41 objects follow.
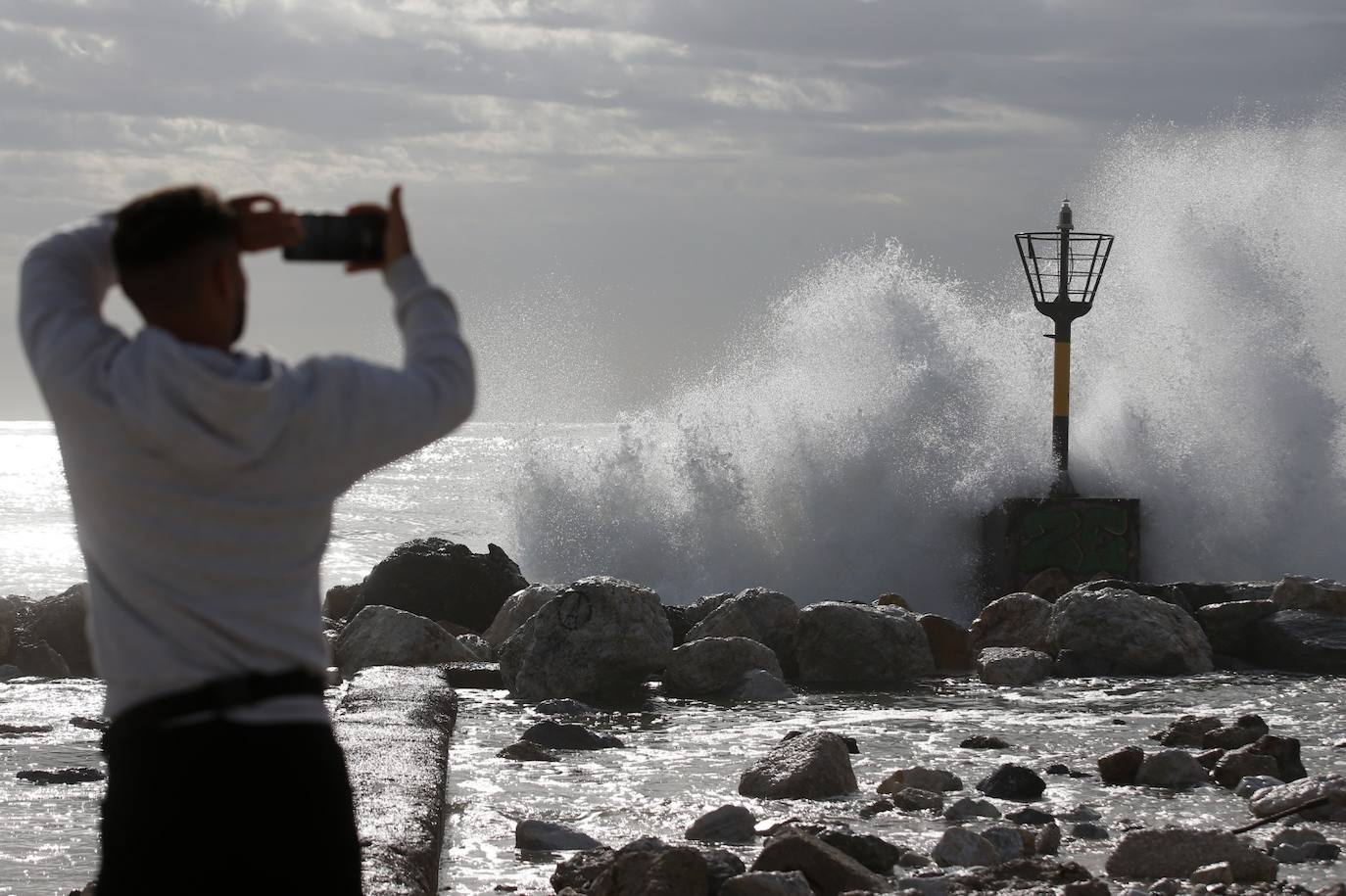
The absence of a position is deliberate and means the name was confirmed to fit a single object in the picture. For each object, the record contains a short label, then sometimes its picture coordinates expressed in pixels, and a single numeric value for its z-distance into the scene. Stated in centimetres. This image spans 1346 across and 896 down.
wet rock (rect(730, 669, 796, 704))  1800
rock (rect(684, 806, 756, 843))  1073
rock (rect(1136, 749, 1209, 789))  1275
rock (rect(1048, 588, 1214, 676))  2016
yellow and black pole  3278
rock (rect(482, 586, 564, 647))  2184
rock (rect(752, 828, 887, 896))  926
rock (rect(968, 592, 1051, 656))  2159
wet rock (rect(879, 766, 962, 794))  1251
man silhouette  403
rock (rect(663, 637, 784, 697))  1827
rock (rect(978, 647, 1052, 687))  1948
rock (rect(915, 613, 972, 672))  2059
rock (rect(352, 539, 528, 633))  2587
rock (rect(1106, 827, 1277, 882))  970
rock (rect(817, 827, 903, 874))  989
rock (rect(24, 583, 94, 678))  2130
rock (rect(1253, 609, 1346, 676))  2056
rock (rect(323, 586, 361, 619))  2884
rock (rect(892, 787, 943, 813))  1187
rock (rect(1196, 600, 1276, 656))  2172
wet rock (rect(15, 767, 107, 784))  1280
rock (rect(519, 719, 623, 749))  1477
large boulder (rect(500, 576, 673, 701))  1800
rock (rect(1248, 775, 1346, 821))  1116
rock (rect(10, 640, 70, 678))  2025
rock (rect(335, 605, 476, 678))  1977
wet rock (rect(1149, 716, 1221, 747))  1471
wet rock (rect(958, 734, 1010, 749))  1476
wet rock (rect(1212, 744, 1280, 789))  1275
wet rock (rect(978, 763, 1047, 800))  1230
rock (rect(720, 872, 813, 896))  880
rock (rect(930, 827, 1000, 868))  1012
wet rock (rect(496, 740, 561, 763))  1403
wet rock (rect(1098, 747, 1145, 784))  1293
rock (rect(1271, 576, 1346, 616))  2237
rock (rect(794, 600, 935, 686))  1966
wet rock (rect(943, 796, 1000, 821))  1151
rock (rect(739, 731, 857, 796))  1234
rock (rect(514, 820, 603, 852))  1067
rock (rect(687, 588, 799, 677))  2033
